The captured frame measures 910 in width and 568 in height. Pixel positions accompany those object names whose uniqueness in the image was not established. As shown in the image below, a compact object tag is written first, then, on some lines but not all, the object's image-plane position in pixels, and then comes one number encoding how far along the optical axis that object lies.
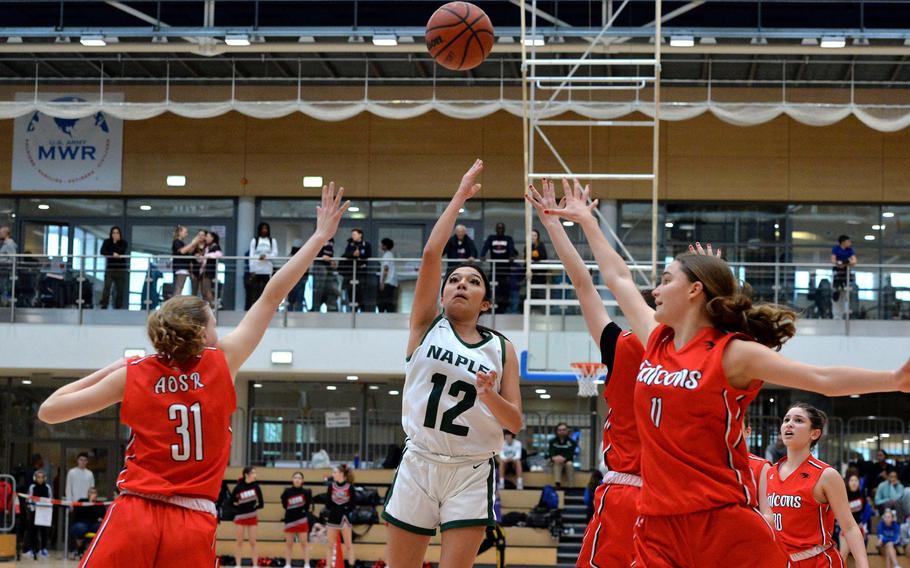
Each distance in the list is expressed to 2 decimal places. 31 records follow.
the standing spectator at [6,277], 21.38
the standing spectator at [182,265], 20.80
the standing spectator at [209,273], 20.88
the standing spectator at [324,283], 20.91
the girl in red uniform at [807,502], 7.27
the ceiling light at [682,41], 19.06
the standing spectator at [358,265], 20.94
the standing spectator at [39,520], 21.75
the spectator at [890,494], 20.02
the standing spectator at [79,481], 22.47
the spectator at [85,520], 21.77
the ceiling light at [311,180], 25.06
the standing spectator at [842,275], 20.56
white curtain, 19.48
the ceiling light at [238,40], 19.69
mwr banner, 24.88
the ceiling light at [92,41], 20.16
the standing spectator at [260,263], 20.94
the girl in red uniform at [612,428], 5.39
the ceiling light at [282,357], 21.38
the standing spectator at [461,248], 21.08
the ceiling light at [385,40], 19.69
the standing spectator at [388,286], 20.92
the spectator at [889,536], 19.33
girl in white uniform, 5.77
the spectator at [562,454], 22.05
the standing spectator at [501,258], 20.56
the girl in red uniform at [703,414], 4.23
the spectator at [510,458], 21.62
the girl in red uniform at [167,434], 4.35
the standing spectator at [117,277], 21.23
